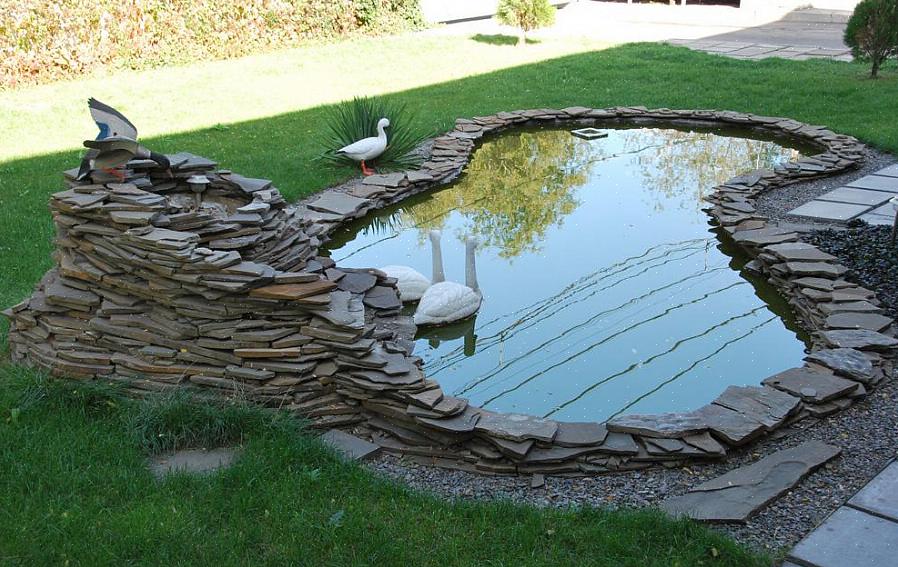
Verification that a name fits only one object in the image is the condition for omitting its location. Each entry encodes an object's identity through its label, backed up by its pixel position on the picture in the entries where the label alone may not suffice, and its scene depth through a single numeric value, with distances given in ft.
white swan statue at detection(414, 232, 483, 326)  18.48
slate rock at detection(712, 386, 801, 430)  13.94
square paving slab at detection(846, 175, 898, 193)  26.86
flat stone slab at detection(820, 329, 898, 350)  16.33
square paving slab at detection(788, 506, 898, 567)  10.60
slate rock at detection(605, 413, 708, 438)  13.43
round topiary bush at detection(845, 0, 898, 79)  38.45
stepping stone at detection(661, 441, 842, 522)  11.66
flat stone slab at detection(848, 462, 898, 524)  11.59
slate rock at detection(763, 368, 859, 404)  14.57
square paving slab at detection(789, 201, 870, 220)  24.45
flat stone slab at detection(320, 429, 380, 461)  13.37
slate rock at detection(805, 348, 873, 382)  15.24
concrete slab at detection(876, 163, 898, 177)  28.27
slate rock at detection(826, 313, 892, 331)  17.25
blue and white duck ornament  15.35
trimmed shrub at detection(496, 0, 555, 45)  51.39
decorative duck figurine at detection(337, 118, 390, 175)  28.37
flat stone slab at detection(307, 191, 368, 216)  25.62
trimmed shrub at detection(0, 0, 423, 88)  40.60
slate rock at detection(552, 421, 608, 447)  13.25
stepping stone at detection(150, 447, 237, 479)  12.76
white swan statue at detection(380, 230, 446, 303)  19.69
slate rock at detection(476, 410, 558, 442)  13.19
